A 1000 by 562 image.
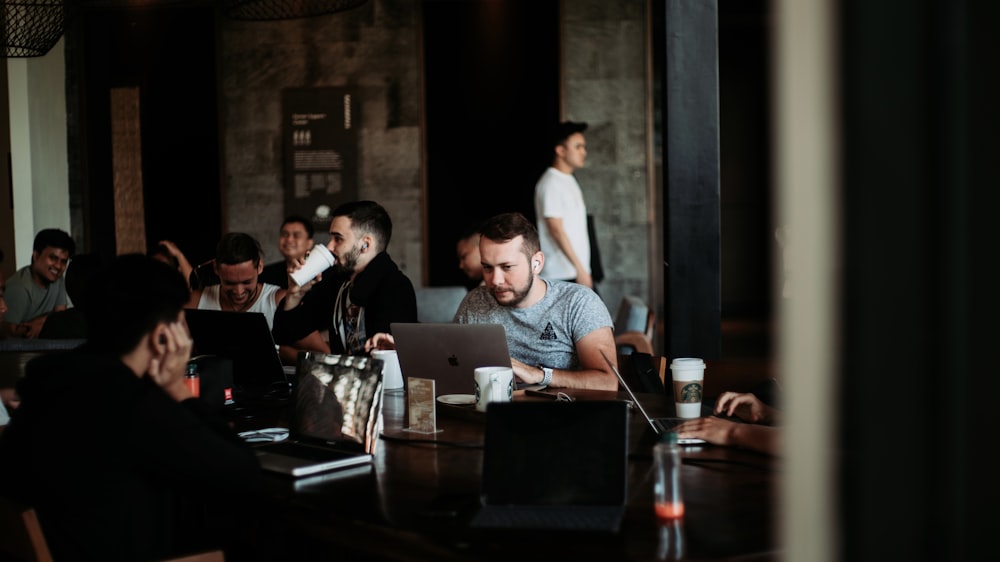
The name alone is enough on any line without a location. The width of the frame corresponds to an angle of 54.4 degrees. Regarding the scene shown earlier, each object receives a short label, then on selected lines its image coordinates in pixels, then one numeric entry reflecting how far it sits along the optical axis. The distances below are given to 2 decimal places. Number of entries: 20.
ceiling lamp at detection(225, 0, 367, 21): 3.70
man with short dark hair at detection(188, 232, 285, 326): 4.63
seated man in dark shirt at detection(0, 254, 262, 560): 1.89
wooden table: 1.60
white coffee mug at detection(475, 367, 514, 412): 2.73
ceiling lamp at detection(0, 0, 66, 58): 3.80
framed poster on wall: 8.30
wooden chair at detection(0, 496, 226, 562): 1.82
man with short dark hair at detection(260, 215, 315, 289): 6.75
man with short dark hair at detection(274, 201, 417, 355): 4.11
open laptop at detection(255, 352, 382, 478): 2.27
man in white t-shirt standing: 6.48
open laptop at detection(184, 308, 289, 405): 3.25
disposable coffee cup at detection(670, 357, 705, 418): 2.70
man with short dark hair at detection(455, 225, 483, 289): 5.85
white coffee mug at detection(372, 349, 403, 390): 3.26
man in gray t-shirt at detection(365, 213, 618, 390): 3.57
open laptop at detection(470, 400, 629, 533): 1.82
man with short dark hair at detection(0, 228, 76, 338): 6.38
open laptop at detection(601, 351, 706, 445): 2.49
